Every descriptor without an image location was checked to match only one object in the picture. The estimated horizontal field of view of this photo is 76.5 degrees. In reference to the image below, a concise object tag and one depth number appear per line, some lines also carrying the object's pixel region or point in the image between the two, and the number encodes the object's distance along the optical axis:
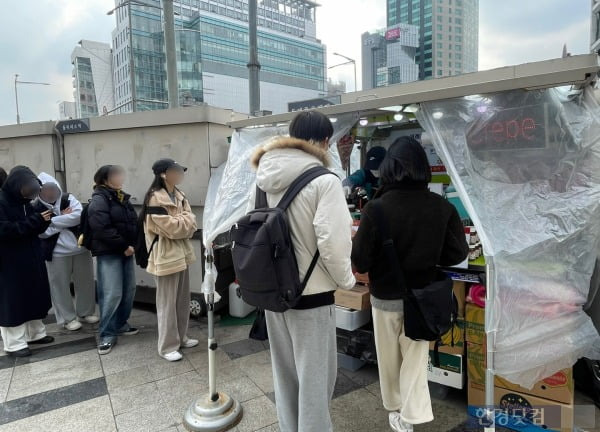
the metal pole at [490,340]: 2.05
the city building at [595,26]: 35.97
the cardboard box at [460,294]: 2.79
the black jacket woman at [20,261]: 3.61
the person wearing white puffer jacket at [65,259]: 4.18
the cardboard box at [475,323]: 2.68
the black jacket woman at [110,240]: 3.79
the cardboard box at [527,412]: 2.39
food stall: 2.15
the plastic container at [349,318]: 3.19
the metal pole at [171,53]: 6.49
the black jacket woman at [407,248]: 2.18
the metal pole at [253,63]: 7.13
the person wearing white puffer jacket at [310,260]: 1.87
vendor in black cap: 4.44
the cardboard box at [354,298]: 3.20
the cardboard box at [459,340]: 2.78
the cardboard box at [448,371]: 2.79
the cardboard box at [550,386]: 2.37
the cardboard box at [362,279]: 3.38
